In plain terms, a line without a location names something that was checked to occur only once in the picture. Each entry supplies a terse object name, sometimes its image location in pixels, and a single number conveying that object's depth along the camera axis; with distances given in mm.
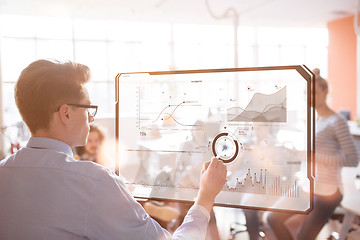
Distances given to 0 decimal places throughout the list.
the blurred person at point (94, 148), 2721
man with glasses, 809
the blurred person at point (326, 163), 1906
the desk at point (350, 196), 2038
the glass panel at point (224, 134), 1058
